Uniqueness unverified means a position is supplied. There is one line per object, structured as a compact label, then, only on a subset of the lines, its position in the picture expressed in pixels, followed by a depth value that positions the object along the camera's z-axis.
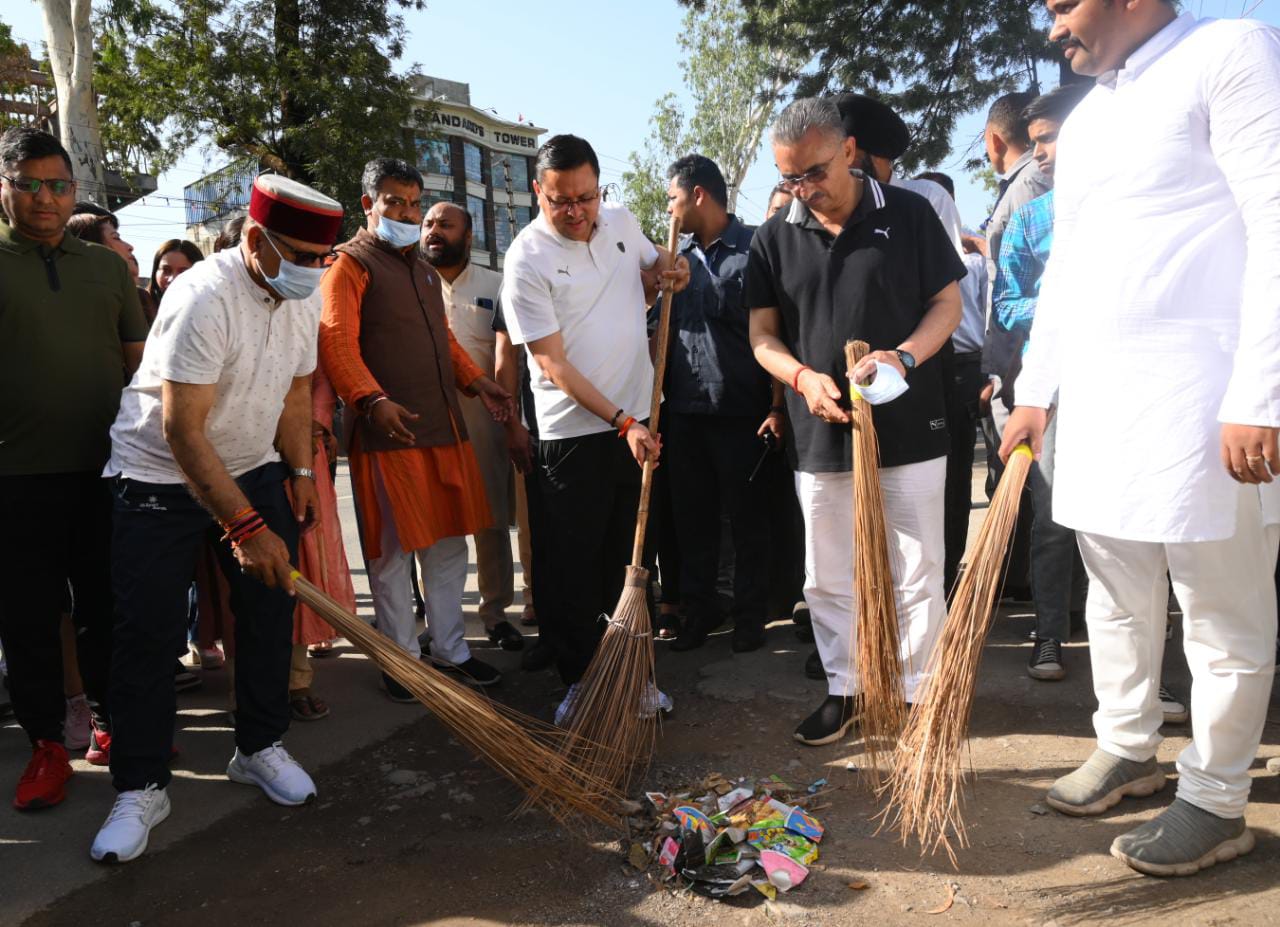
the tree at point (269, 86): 15.33
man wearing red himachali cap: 2.54
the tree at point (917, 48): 11.98
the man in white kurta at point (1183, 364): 1.99
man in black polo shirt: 2.92
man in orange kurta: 3.56
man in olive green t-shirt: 2.98
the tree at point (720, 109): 25.89
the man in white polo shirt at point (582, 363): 3.21
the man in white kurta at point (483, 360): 4.34
